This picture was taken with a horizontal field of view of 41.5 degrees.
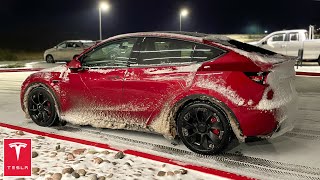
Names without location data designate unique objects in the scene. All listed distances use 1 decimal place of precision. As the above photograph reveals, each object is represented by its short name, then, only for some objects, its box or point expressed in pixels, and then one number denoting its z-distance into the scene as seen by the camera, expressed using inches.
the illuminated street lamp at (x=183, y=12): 1975.8
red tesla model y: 188.1
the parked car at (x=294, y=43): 780.6
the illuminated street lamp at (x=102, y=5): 1249.5
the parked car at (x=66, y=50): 977.5
